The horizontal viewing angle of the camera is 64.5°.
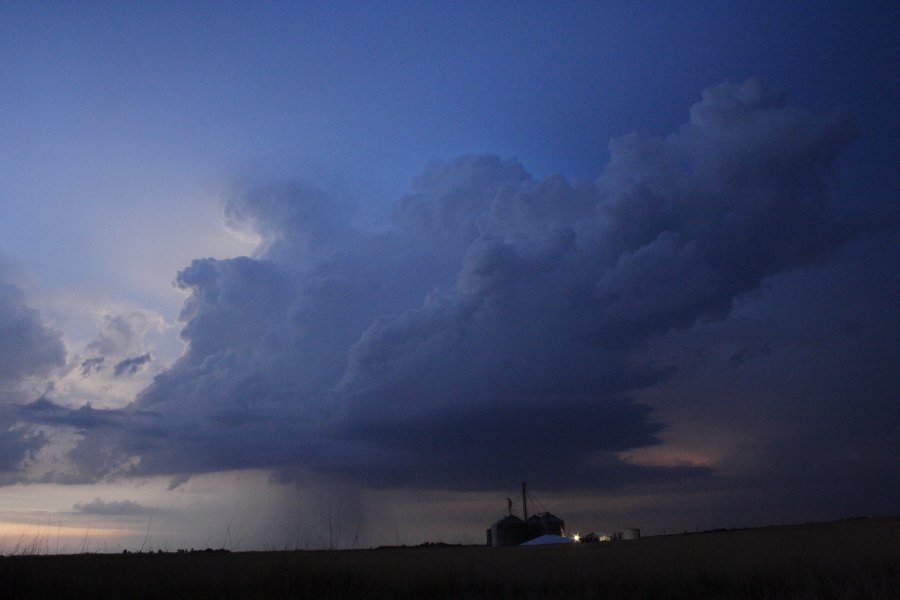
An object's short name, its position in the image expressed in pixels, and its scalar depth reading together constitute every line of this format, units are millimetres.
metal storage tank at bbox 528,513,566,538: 109062
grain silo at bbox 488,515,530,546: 109438
